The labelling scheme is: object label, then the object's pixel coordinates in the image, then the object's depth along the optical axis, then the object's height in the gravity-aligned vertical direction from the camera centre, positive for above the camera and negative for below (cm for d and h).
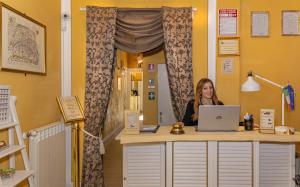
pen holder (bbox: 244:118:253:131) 282 -36
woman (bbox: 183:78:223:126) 328 -14
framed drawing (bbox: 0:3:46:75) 236 +40
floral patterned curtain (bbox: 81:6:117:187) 356 +25
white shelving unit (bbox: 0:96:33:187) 204 -44
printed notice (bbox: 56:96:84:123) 321 -24
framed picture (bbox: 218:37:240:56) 360 +49
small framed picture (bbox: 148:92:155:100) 478 -14
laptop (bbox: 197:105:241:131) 260 -28
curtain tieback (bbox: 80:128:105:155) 355 -69
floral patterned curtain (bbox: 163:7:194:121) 354 +41
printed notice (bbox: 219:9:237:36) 361 +80
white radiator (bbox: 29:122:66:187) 265 -67
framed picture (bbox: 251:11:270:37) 365 +77
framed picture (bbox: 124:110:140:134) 262 -32
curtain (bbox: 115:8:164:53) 360 +69
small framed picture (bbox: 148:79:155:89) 471 +5
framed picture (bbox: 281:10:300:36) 363 +79
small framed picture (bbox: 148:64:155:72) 462 +31
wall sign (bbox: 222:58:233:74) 362 +26
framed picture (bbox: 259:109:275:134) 267 -31
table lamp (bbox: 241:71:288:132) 292 +2
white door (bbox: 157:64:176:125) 443 -18
